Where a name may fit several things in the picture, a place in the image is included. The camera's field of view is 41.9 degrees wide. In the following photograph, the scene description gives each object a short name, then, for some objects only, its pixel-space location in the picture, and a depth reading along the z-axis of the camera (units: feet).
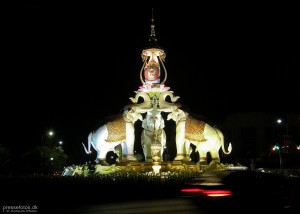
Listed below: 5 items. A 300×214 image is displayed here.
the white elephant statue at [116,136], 78.48
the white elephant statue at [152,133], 77.92
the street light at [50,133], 138.52
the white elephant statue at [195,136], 78.79
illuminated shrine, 77.77
